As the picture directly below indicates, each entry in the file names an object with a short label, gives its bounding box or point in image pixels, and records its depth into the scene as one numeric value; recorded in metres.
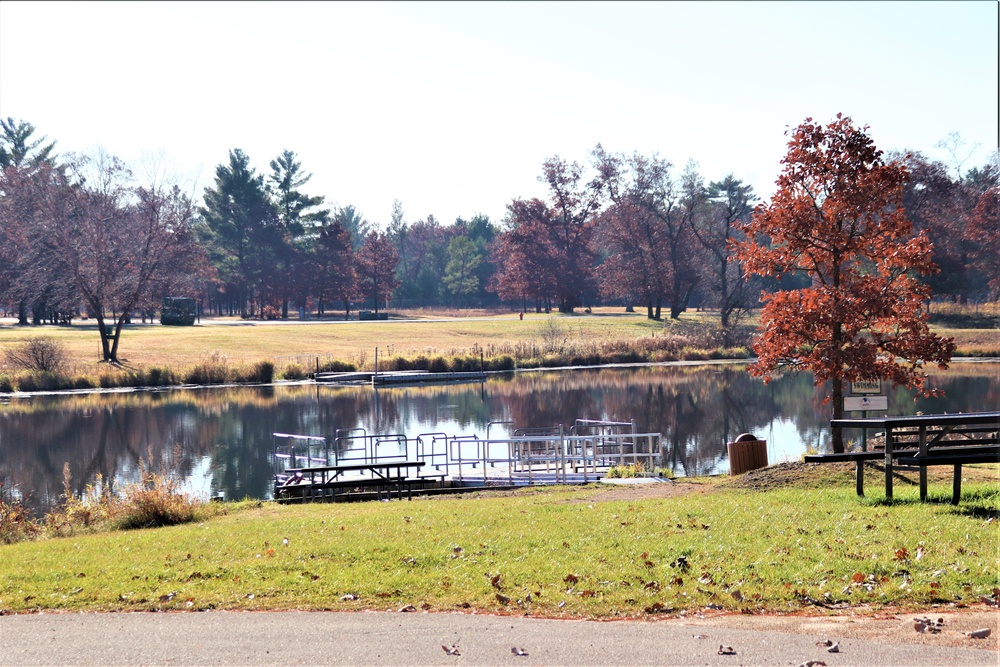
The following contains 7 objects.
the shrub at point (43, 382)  50.91
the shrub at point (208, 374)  54.72
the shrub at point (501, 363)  60.72
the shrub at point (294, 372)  56.62
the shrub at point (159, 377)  53.91
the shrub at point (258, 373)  55.16
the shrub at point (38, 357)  53.69
